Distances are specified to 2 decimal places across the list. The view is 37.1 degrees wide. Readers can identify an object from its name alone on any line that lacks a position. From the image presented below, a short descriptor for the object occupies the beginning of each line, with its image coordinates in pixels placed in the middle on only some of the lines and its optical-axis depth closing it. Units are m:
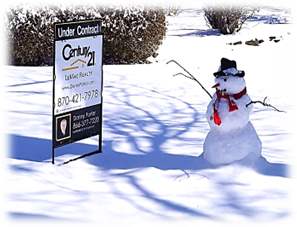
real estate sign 4.91
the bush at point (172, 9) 19.56
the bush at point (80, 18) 9.96
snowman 4.53
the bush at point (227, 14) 14.20
